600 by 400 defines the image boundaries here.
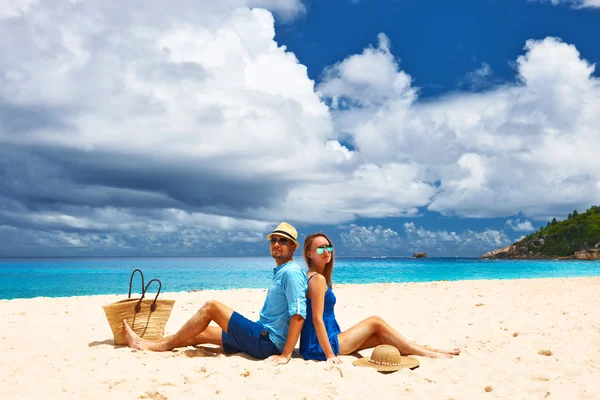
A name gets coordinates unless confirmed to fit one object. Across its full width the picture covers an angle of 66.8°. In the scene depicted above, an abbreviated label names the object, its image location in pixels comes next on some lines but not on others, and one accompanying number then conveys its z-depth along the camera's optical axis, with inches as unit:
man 201.0
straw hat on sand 207.2
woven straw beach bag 244.5
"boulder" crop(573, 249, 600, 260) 3977.4
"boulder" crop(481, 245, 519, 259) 5551.2
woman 204.4
